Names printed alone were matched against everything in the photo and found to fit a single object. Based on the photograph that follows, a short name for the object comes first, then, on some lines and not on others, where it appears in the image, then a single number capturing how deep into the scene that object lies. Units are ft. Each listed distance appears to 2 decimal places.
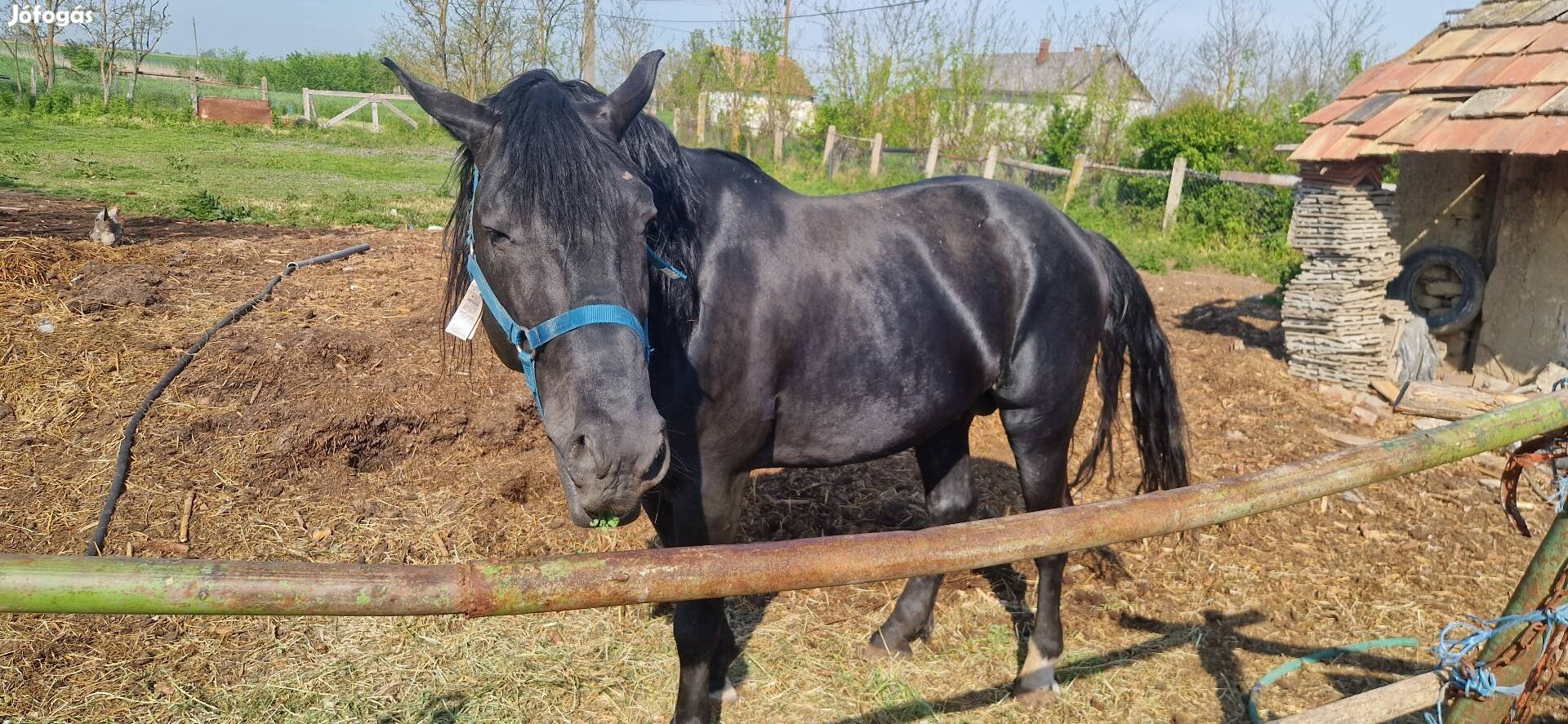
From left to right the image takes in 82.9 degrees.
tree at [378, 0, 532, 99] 43.27
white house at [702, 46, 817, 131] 76.54
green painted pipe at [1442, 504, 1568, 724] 6.04
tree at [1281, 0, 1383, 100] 86.22
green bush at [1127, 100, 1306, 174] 51.96
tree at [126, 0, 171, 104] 84.58
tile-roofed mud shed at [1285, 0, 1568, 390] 21.83
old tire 24.86
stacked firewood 23.70
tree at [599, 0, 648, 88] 75.28
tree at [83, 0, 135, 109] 81.82
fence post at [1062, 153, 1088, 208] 54.85
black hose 12.89
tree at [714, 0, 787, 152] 75.72
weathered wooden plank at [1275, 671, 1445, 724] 6.61
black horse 6.50
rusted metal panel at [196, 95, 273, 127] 79.36
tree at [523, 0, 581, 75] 46.60
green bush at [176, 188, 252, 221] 29.58
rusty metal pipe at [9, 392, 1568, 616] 3.51
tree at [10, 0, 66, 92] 78.33
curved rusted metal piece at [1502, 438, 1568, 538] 6.43
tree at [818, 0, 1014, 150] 68.95
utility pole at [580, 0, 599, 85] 48.26
